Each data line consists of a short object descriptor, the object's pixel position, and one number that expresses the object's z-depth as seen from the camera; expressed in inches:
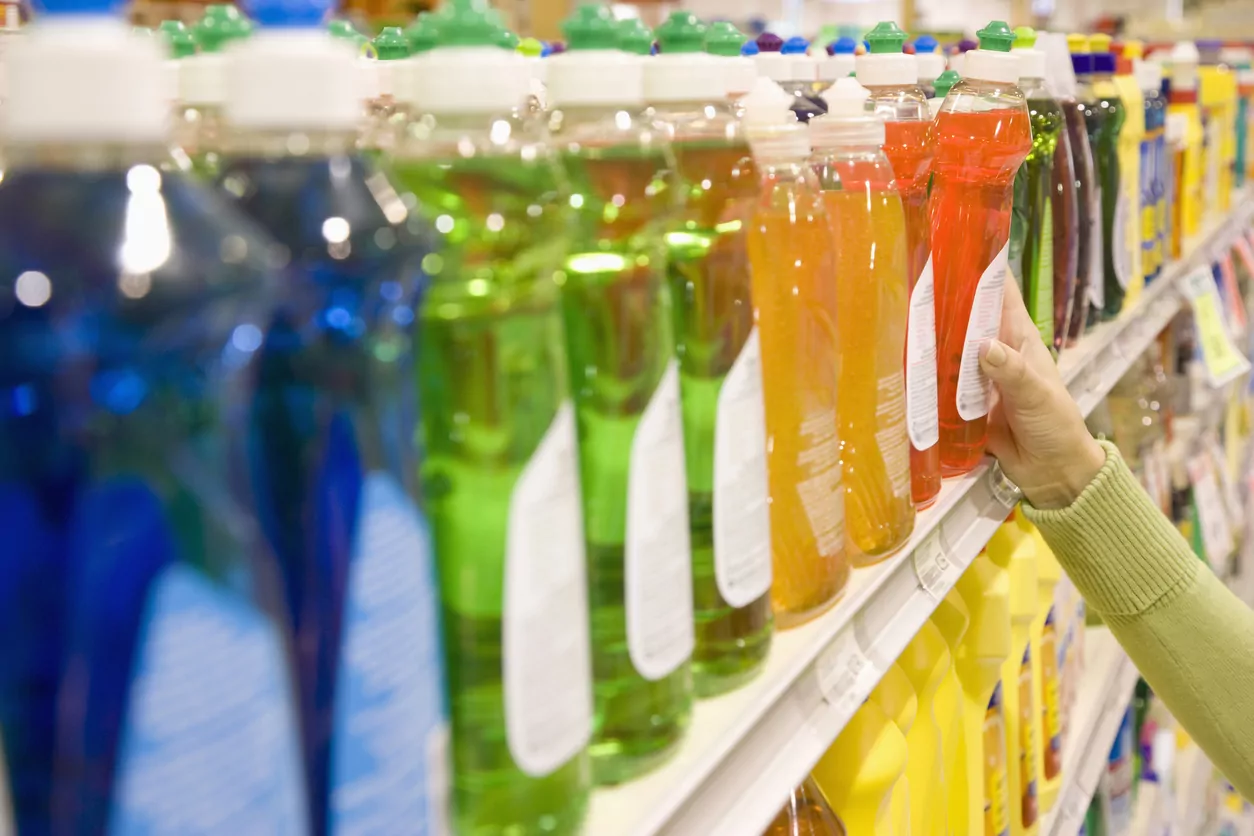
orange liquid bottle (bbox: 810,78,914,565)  37.7
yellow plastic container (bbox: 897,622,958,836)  50.1
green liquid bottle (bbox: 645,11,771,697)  27.4
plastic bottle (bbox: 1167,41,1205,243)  107.7
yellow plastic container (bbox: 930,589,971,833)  55.2
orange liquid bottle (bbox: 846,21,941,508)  41.5
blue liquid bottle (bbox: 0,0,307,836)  15.6
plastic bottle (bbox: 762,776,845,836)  43.5
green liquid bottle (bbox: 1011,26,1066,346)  54.2
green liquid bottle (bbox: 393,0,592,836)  20.4
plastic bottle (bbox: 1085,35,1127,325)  72.4
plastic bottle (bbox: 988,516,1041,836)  64.9
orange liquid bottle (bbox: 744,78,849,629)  32.7
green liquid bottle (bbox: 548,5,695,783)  24.3
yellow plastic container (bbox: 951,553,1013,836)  58.1
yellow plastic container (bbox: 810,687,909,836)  44.1
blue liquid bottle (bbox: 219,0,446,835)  18.2
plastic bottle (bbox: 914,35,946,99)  54.0
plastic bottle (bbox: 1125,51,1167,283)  86.5
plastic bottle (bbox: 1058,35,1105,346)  64.5
